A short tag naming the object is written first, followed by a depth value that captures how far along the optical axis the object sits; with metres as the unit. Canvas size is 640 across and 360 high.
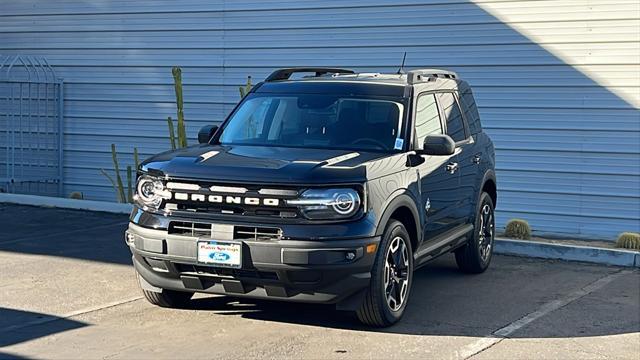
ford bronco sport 6.56
